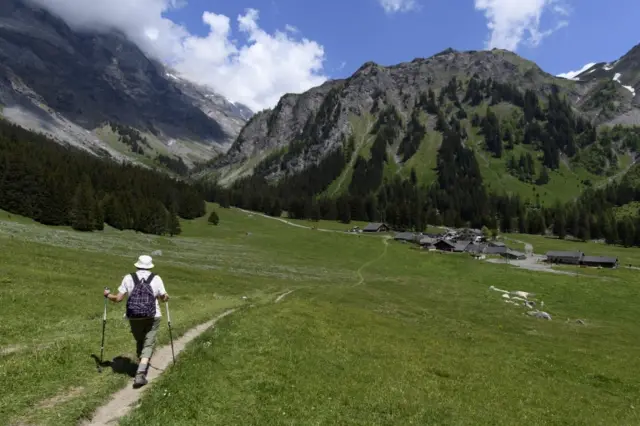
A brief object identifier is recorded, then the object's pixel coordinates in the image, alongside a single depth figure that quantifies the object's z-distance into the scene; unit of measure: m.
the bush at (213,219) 173.25
